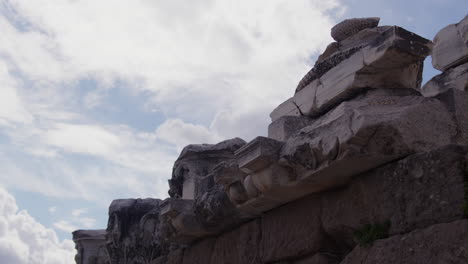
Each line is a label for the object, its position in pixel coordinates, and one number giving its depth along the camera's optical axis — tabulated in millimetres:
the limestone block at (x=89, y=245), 10273
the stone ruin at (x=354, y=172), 3156
